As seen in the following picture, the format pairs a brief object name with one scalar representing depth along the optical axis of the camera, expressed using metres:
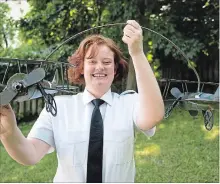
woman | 1.16
